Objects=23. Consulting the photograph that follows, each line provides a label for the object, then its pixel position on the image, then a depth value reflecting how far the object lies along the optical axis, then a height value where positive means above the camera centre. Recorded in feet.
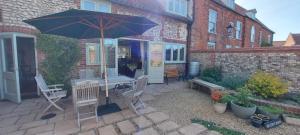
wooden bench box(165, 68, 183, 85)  28.27 -3.04
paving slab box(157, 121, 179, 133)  11.34 -5.39
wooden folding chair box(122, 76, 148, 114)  13.94 -3.42
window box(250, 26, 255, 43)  57.27 +8.94
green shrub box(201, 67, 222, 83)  26.78 -3.00
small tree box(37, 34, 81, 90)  17.83 +0.21
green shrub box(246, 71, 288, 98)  16.53 -3.24
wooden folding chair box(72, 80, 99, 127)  11.11 -2.75
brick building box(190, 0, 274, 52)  35.50 +9.19
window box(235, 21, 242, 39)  49.62 +9.24
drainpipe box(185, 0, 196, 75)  34.55 +4.35
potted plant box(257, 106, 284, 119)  13.19 -4.88
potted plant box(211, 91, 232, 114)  14.51 -4.25
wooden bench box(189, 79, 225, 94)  18.63 -3.71
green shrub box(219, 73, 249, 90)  21.89 -3.52
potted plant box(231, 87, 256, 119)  13.49 -4.47
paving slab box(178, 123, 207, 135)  11.11 -5.49
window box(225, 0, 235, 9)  47.42 +17.69
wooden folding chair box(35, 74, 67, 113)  13.64 -3.53
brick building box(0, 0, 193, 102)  16.61 +3.04
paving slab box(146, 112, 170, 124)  12.68 -5.23
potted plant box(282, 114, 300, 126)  12.73 -5.28
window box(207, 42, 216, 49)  39.18 +3.43
